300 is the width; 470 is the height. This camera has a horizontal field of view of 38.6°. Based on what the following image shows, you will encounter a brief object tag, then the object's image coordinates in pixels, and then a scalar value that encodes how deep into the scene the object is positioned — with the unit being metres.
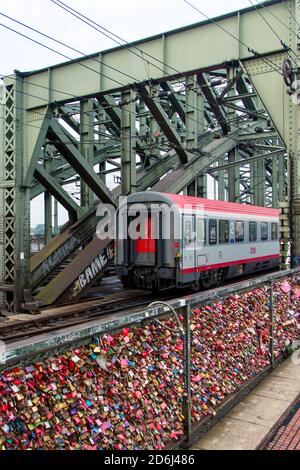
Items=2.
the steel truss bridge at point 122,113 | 12.20
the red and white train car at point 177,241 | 13.68
